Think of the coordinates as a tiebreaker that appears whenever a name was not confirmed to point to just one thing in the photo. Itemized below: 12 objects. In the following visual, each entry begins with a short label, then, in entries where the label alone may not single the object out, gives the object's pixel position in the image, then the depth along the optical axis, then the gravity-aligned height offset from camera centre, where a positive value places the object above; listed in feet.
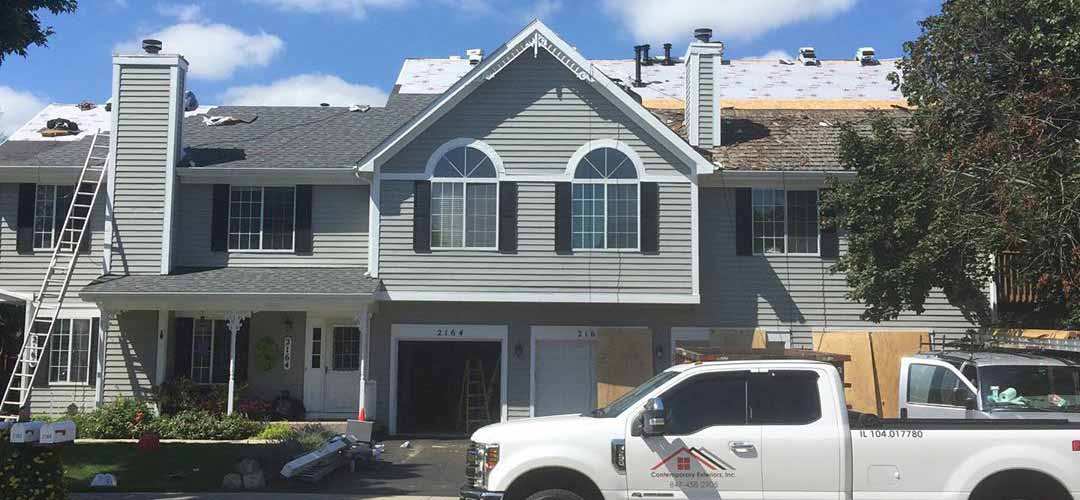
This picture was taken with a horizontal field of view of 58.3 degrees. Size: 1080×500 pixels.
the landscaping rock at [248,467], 42.11 -7.35
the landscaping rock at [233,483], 41.50 -7.93
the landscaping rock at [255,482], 41.74 -7.91
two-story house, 60.59 +3.22
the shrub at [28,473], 31.91 -5.89
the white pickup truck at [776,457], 27.07 -4.30
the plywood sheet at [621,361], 61.26 -3.72
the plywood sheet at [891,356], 60.39 -3.20
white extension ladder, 59.57 +1.39
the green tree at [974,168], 39.11 +6.15
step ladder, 63.82 -6.42
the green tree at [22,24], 39.73 +11.33
